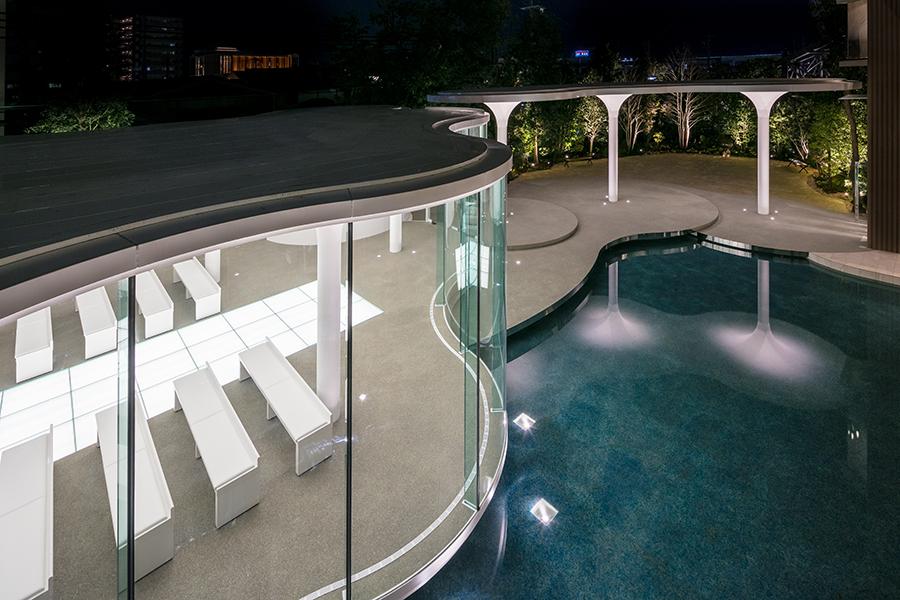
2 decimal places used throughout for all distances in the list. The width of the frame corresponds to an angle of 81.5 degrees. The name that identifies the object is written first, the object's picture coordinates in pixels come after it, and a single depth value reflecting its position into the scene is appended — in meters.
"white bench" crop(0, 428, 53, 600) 2.11
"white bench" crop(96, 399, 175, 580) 2.75
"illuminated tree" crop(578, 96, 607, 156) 18.64
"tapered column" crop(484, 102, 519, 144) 10.59
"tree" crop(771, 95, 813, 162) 16.15
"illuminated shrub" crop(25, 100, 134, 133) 9.11
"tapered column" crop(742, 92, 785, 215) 11.34
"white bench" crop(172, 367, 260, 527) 2.92
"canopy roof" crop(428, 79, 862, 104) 10.26
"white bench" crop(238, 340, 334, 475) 3.35
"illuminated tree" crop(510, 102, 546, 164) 16.86
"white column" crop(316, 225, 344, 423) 3.86
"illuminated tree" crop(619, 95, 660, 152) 20.14
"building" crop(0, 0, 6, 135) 10.77
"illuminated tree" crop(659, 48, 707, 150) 19.94
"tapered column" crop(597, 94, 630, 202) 12.46
